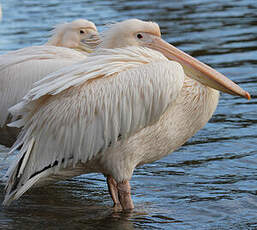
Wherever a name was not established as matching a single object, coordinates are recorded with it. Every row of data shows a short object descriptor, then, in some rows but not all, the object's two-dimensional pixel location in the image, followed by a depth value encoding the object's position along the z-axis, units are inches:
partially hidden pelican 437.4
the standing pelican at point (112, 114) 376.2
